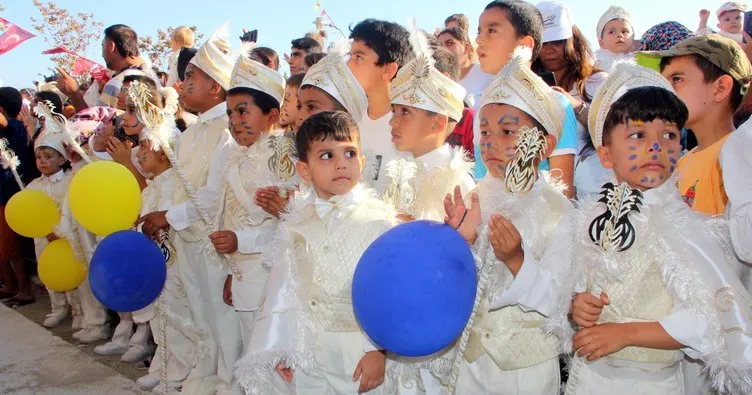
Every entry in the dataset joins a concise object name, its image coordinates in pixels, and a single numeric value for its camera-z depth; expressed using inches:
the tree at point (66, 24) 700.0
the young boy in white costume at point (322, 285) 96.9
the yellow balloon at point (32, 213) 180.7
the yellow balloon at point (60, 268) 177.2
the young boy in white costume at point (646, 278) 75.1
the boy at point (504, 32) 128.1
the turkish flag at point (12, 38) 374.9
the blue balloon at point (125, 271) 128.8
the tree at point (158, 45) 726.6
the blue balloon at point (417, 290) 71.9
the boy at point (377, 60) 136.9
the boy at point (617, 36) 176.7
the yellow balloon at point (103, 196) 139.8
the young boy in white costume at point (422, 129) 105.0
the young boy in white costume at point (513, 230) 80.3
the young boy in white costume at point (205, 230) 152.7
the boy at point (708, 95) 95.2
